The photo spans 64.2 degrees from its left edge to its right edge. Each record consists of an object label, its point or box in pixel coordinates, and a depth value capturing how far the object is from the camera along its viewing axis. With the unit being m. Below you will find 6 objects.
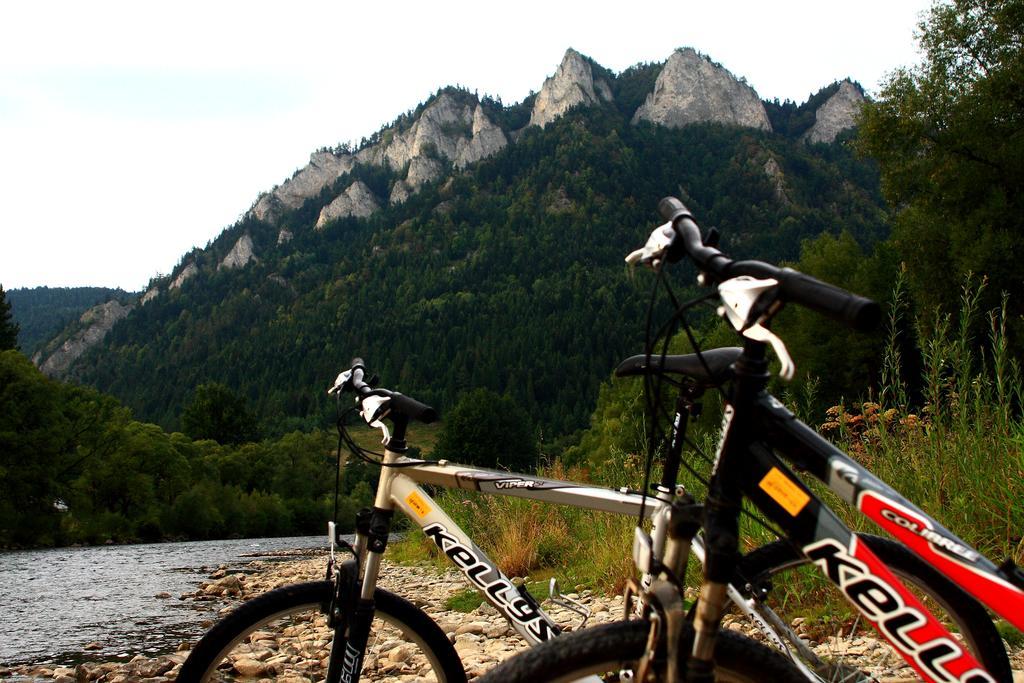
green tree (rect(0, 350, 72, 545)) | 29.28
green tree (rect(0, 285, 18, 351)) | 49.06
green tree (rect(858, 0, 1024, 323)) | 21.41
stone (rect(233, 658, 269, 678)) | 2.85
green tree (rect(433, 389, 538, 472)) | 58.44
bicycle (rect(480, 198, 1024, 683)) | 1.54
